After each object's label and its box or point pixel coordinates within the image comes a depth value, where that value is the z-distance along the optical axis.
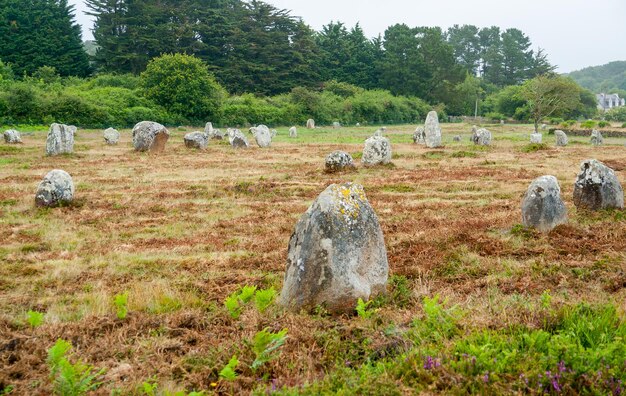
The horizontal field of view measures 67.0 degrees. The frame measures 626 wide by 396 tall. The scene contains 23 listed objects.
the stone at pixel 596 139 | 37.22
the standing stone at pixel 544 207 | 10.38
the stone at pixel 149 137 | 28.92
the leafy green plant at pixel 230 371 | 3.94
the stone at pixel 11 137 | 30.53
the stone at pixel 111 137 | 33.44
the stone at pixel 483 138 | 35.09
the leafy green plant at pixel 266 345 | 4.38
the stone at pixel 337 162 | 20.61
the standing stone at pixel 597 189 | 12.12
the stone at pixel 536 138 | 37.97
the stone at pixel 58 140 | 25.55
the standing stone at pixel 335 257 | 6.09
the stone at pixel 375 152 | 22.31
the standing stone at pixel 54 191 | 13.34
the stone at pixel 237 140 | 33.12
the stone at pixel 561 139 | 35.97
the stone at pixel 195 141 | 31.70
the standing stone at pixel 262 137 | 33.97
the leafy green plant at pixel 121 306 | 5.61
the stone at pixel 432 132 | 32.31
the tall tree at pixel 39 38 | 61.75
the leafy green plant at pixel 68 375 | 3.79
